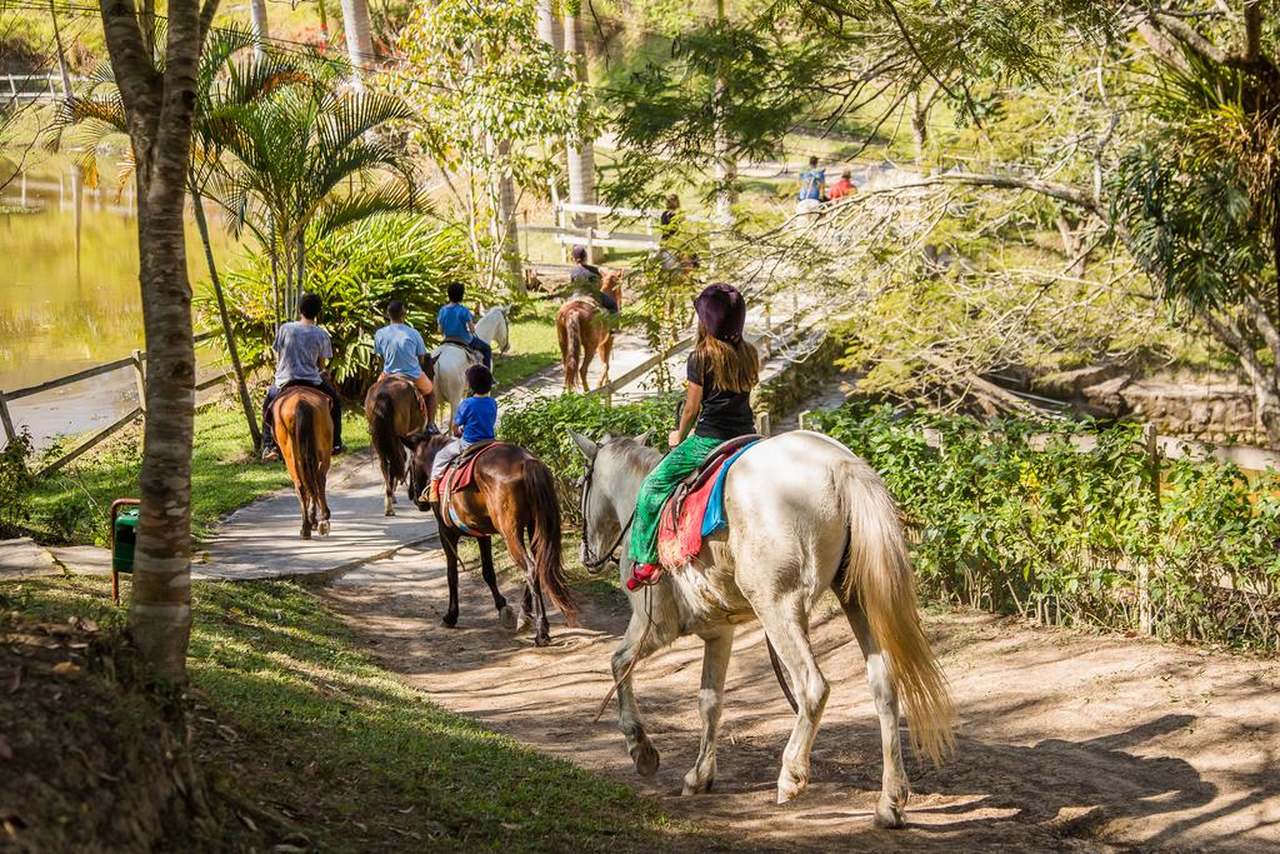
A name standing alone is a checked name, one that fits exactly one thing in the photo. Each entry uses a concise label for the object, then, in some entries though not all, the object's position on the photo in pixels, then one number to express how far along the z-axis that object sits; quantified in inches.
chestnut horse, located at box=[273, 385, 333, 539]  533.3
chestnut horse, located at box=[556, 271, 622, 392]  808.3
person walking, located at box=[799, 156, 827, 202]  939.8
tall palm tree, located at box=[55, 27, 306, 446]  636.1
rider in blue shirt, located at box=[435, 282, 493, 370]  643.5
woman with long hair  292.7
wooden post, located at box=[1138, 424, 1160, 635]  367.6
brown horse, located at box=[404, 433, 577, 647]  421.7
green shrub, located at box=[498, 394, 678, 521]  534.6
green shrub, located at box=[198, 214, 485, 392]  808.9
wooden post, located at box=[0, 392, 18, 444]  617.9
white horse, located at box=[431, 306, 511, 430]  645.9
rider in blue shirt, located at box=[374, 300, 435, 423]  596.1
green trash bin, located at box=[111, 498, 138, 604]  358.9
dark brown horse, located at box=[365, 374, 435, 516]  577.9
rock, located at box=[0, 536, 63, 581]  405.2
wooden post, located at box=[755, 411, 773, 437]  504.7
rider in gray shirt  545.0
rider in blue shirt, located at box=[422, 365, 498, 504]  447.2
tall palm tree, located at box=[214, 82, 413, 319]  673.0
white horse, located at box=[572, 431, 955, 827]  261.6
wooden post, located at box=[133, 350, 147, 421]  743.7
